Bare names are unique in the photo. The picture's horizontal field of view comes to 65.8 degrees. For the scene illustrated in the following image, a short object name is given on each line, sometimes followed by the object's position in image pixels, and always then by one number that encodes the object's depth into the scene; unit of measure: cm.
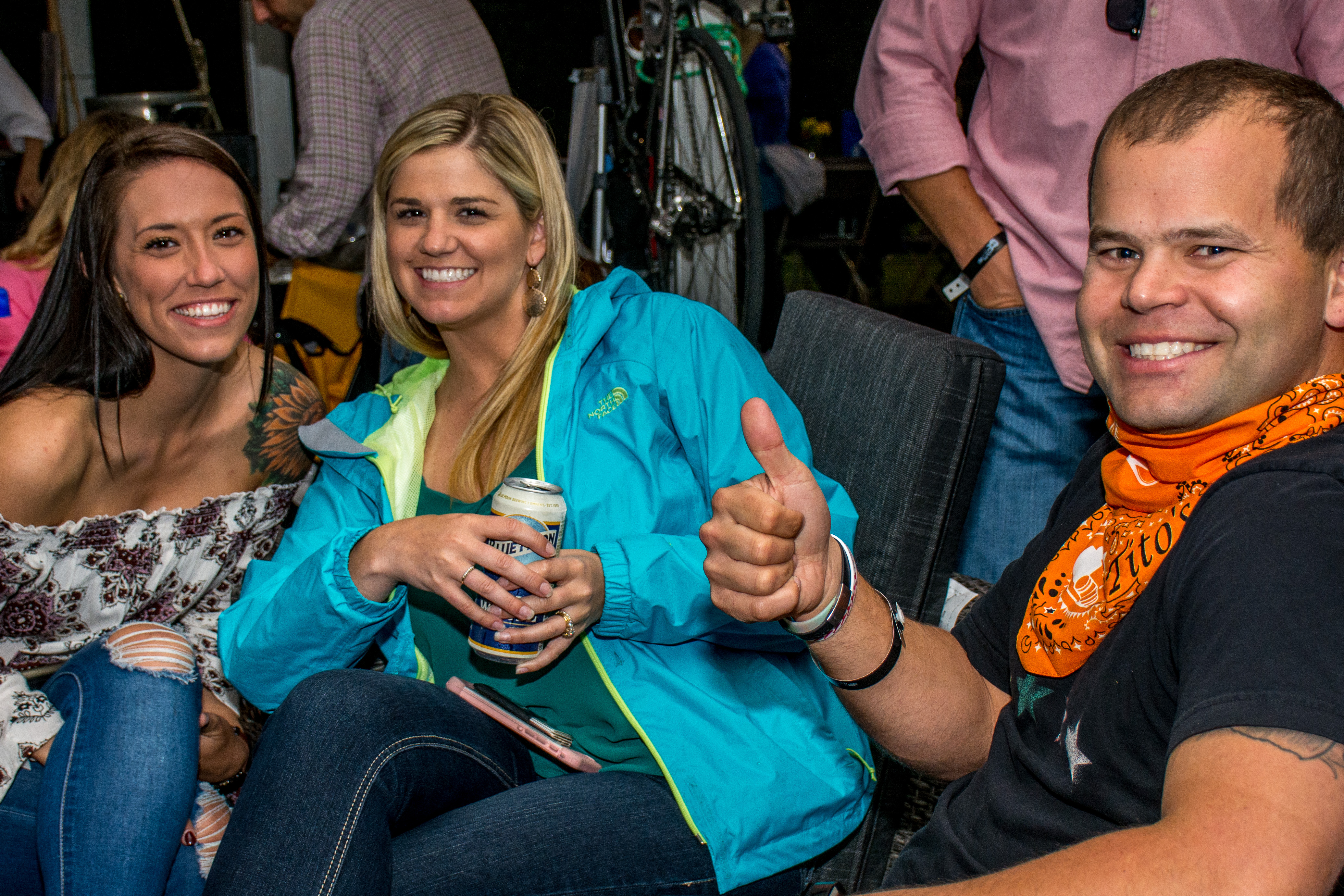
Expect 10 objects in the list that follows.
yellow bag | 310
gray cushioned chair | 126
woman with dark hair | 143
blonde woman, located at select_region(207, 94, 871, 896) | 124
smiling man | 64
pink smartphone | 138
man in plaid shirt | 320
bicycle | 345
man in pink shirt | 151
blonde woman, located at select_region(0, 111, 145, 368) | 256
